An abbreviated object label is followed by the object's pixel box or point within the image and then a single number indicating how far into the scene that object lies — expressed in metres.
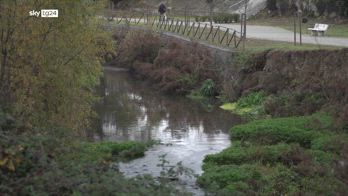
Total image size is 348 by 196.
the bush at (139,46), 42.84
